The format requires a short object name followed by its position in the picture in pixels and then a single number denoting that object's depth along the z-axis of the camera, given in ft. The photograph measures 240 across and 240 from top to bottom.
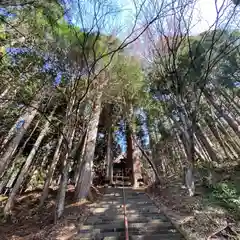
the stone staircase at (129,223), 12.51
